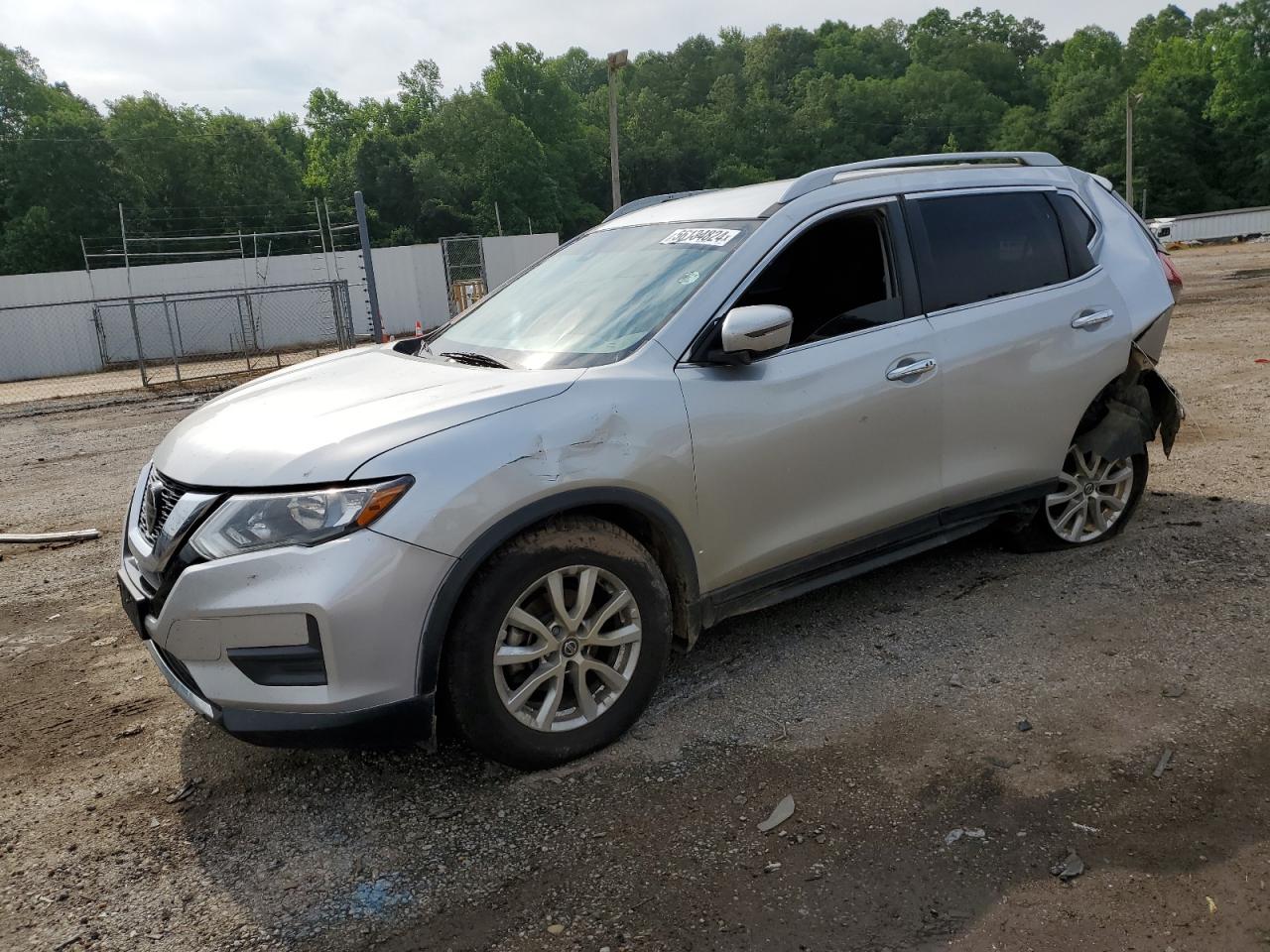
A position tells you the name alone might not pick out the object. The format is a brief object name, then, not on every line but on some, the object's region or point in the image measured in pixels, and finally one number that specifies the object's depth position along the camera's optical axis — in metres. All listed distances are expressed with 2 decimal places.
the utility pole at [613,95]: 21.83
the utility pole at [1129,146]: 47.84
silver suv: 2.82
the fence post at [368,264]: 15.12
